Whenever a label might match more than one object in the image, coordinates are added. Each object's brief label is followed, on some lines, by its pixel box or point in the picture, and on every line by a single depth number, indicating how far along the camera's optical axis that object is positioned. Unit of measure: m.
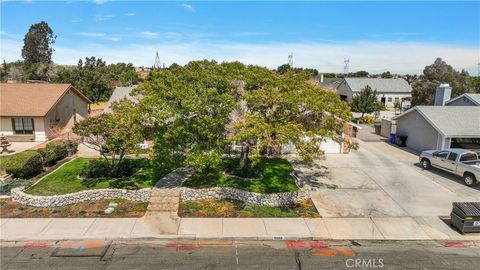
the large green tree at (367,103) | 42.34
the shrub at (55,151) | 21.58
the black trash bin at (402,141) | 30.03
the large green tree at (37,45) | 77.38
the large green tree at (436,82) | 43.75
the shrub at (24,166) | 19.00
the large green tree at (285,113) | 15.18
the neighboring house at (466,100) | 31.55
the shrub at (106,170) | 19.10
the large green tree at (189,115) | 15.74
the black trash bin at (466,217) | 14.05
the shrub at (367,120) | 43.86
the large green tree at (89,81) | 49.25
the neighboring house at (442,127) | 24.98
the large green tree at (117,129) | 16.86
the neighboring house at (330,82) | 68.56
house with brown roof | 28.97
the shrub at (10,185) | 17.32
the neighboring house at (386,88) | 59.85
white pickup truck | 19.67
